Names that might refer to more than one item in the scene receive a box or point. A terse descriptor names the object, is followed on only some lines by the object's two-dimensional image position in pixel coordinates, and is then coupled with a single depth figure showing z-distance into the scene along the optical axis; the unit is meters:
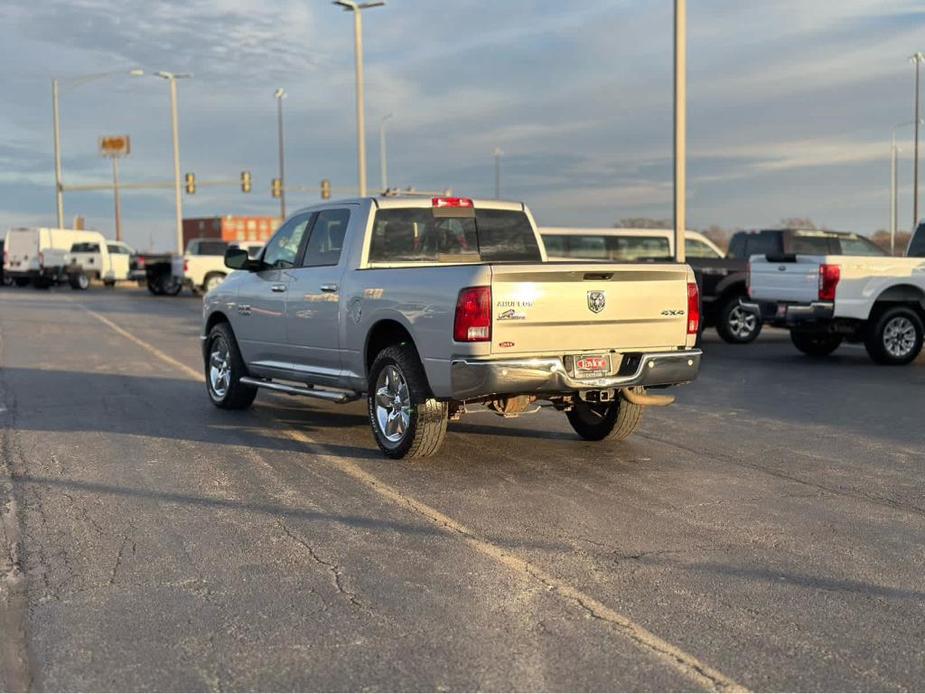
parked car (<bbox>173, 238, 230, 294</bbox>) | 34.97
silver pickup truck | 6.68
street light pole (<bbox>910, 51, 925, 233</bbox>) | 41.41
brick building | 72.69
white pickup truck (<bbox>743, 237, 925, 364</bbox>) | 13.75
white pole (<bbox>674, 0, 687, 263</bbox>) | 16.61
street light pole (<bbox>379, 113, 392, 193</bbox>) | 47.69
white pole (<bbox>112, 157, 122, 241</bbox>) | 72.84
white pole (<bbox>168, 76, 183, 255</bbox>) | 47.66
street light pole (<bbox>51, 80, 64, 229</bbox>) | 51.09
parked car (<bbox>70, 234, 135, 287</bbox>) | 42.75
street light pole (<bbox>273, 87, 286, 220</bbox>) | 52.00
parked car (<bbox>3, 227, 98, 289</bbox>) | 42.91
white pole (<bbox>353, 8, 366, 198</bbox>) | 29.66
